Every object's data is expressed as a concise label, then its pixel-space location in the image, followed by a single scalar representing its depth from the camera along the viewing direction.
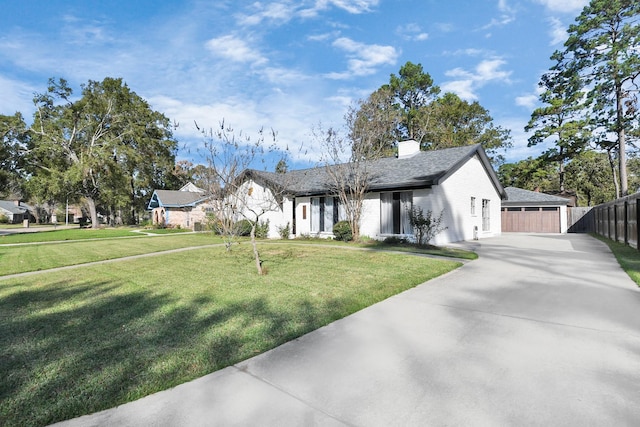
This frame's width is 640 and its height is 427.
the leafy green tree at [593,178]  34.67
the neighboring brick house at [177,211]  31.73
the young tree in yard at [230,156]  9.98
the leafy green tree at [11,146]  30.18
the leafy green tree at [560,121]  27.20
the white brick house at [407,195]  14.57
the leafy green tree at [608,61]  22.59
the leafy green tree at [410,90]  34.28
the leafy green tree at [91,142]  30.20
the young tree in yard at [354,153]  15.20
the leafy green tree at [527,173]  30.86
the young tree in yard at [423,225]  12.70
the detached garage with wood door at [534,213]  22.42
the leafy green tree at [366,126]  15.41
